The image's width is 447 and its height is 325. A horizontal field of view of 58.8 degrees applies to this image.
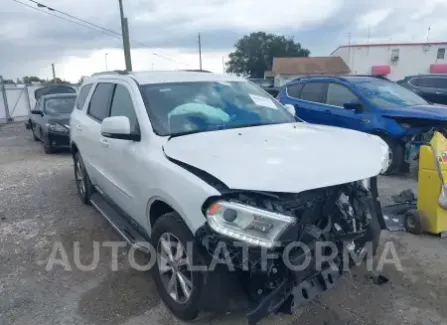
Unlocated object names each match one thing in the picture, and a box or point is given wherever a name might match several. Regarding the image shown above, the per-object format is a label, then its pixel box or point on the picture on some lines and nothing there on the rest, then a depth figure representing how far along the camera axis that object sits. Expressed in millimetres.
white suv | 2377
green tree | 63875
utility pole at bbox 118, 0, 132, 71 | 17594
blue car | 6672
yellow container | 4184
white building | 42531
